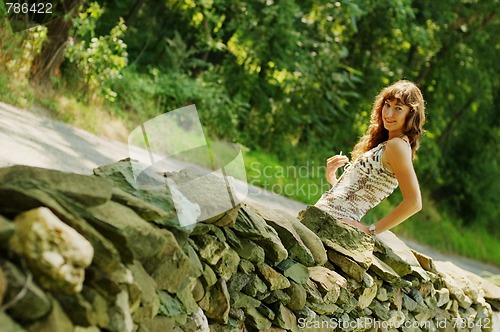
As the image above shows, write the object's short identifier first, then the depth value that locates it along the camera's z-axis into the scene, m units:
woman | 3.74
